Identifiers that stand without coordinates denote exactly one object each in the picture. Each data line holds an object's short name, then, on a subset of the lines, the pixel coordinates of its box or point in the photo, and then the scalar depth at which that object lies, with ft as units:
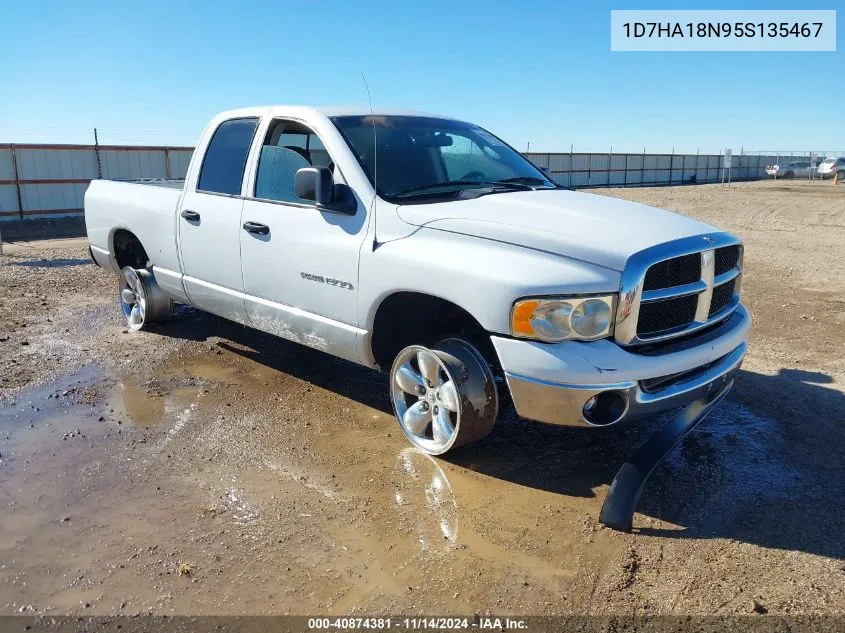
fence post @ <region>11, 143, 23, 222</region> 57.06
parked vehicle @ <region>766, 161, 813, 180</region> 159.22
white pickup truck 11.28
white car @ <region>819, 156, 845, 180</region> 146.61
